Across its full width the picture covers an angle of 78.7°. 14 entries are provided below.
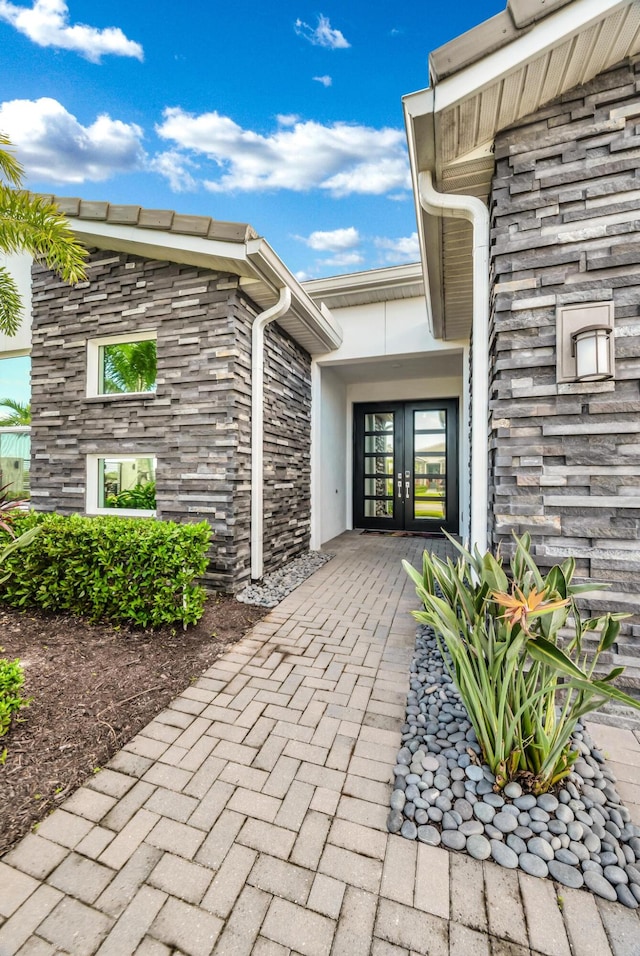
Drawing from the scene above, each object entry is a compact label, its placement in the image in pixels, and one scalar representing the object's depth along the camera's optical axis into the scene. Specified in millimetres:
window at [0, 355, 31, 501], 5715
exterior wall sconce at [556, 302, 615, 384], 2002
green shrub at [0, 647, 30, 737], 1741
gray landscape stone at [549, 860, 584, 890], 1213
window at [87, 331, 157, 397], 4449
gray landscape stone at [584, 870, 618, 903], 1176
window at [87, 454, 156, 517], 4352
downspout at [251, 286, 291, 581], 4188
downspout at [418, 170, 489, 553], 2604
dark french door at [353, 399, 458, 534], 7480
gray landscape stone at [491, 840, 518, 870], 1278
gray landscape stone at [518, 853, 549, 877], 1247
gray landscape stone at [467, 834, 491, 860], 1309
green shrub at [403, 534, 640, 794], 1407
